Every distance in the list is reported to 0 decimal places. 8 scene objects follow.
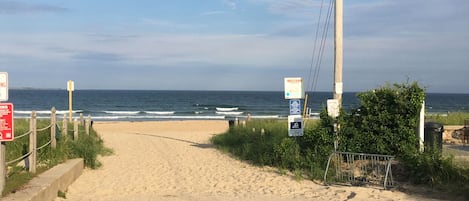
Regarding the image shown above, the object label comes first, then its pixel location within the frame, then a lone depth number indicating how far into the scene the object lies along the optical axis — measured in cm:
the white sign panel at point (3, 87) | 740
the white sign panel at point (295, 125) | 1218
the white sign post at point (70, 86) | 1991
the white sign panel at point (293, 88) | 1206
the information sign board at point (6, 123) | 732
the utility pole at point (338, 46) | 1219
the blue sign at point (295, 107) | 1227
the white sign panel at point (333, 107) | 1195
